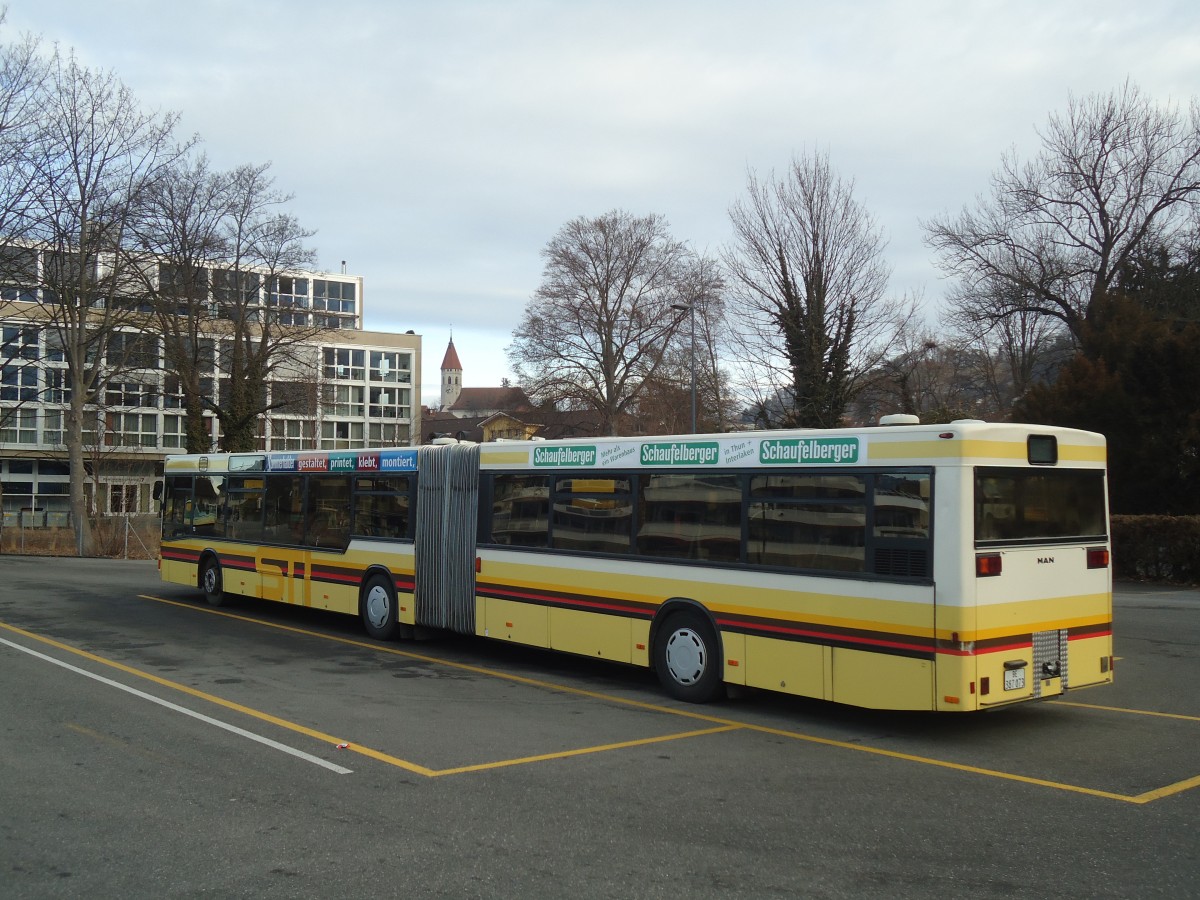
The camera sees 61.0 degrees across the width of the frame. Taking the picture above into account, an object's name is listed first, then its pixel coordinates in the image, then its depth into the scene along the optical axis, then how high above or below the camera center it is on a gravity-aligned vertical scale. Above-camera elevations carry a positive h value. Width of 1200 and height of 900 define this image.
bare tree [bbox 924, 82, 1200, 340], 34.44 +9.40
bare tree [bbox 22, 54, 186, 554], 31.58 +8.25
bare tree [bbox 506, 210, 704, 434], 52.75 +9.55
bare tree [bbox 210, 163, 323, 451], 39.38 +7.72
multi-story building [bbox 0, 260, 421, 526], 42.47 +5.75
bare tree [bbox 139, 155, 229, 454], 36.69 +8.95
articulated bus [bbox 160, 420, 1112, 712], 8.03 -0.54
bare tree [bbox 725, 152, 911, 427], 29.00 +5.43
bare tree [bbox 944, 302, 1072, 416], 40.00 +6.79
